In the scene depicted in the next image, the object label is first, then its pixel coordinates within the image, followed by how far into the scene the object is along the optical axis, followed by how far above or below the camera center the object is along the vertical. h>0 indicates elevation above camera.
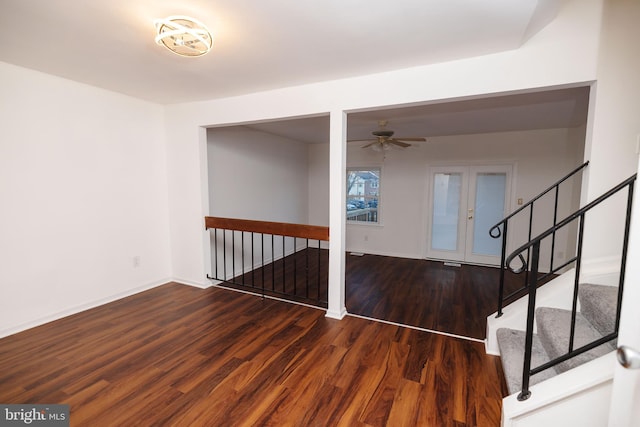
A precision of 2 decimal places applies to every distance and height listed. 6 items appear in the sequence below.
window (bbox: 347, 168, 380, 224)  6.27 -0.04
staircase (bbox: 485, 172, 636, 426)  1.30 -0.86
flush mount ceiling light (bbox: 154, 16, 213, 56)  1.74 +0.95
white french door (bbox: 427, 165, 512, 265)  5.25 -0.31
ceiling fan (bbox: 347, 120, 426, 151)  4.23 +0.79
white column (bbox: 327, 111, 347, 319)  2.90 -0.24
